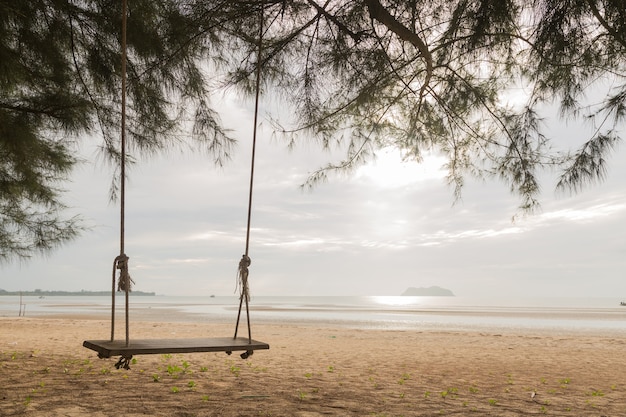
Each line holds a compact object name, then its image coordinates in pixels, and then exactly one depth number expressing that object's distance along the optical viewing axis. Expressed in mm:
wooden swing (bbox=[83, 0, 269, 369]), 2916
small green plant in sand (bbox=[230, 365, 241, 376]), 5578
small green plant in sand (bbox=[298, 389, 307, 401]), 4270
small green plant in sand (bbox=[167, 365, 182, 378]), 5291
